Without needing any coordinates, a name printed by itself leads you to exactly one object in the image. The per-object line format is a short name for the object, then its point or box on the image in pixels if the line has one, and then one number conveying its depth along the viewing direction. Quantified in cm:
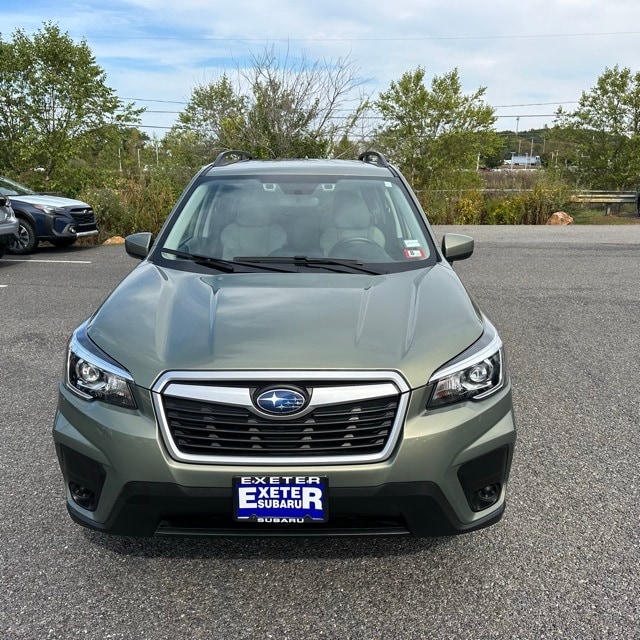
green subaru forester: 223
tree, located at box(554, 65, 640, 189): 2828
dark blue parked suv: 1223
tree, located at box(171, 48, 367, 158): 1897
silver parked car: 1041
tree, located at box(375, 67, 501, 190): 3145
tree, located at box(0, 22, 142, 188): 1552
